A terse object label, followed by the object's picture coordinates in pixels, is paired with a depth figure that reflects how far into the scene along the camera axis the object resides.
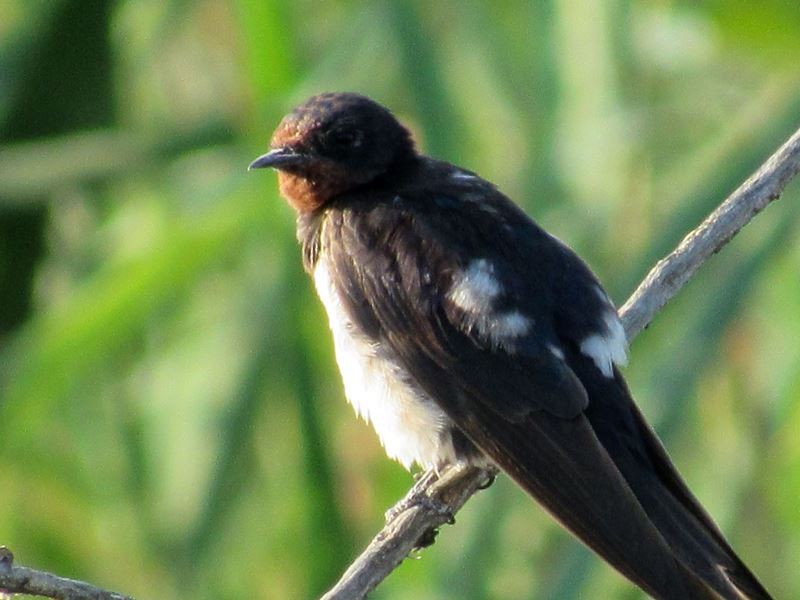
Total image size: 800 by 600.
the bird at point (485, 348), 5.37
